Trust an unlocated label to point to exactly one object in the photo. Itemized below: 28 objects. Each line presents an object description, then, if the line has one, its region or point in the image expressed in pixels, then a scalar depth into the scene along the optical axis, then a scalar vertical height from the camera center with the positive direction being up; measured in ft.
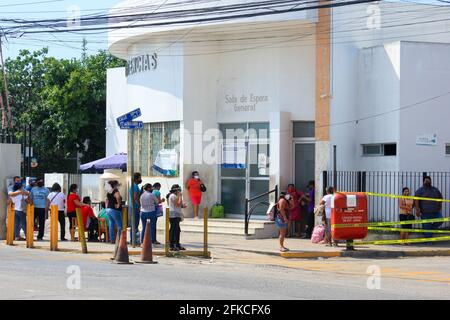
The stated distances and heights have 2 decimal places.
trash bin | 71.26 -4.07
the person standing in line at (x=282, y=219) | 69.37 -4.36
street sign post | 66.82 +3.34
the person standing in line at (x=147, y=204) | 70.18 -3.22
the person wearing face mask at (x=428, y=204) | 78.69 -3.53
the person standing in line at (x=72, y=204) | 78.95 -3.62
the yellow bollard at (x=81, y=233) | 66.69 -5.38
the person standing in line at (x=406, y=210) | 78.70 -4.10
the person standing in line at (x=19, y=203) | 77.05 -3.47
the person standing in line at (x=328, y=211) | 76.59 -4.11
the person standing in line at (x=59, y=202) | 80.69 -3.55
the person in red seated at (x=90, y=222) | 77.51 -5.26
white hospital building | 82.07 +7.55
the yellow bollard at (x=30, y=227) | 71.92 -5.30
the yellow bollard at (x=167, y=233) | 65.16 -5.27
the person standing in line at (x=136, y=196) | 69.79 -2.61
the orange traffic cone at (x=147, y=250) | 60.54 -6.07
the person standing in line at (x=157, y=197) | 72.23 -2.76
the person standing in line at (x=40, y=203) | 79.43 -3.58
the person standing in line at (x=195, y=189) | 91.40 -2.55
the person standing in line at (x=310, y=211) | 83.56 -4.48
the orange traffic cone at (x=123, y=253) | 59.41 -6.18
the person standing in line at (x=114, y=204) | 70.38 -3.25
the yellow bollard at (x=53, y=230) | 69.51 -5.35
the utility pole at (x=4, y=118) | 124.20 +7.30
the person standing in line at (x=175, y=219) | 67.97 -4.33
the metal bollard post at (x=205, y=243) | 65.98 -6.13
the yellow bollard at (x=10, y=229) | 74.90 -5.69
